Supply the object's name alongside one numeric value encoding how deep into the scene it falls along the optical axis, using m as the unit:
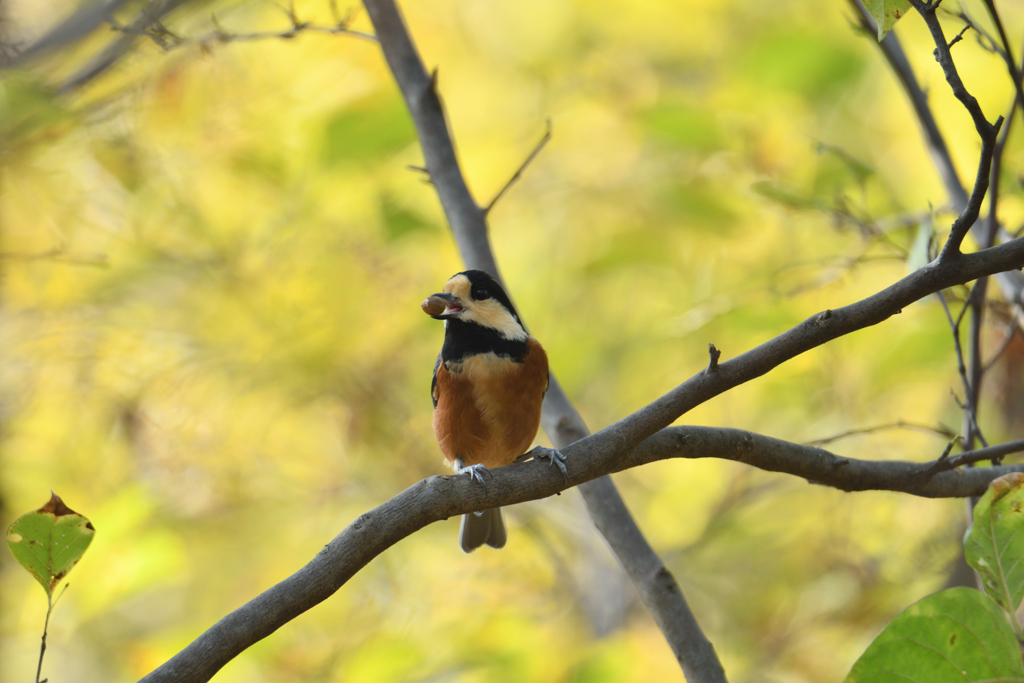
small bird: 6.25
